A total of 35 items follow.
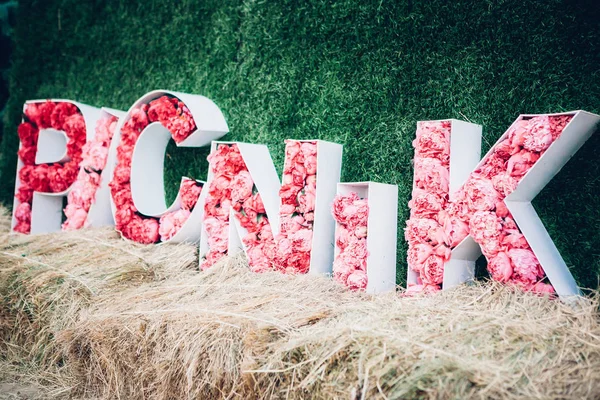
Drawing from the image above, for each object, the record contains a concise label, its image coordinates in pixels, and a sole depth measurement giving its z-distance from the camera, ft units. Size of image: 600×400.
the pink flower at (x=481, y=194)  7.37
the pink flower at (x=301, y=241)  9.05
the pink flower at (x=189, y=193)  10.97
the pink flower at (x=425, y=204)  8.00
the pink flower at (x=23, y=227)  13.92
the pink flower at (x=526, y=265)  7.02
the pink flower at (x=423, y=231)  7.95
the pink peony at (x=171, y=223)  11.15
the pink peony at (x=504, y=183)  7.15
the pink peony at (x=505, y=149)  7.25
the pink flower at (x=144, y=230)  11.60
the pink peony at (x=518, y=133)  7.09
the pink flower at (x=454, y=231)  7.66
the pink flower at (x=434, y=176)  7.97
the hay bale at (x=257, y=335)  5.20
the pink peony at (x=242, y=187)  9.96
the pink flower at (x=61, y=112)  13.58
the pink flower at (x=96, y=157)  12.71
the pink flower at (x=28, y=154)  14.02
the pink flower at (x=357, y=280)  8.38
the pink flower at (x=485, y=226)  7.24
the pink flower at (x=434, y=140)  7.97
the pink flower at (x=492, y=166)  7.39
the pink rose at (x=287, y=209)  9.29
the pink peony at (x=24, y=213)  13.94
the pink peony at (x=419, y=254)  8.01
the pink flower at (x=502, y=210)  7.30
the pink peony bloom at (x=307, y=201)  9.18
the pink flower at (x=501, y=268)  7.14
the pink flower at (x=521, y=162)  7.06
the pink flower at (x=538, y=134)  6.87
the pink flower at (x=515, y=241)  7.17
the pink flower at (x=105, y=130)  12.82
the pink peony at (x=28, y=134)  13.99
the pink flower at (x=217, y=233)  10.20
